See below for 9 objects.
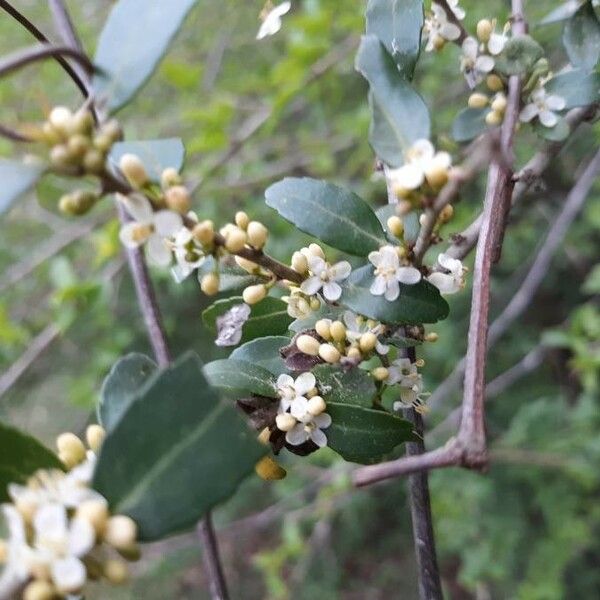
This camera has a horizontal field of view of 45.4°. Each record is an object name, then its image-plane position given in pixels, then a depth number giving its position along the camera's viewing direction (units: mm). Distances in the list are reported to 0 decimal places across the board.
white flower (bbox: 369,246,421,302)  84
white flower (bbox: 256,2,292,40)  108
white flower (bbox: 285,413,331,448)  85
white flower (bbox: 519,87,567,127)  109
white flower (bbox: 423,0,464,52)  113
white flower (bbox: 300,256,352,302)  88
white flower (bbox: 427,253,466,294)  89
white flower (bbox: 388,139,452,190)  71
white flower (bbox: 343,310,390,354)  89
